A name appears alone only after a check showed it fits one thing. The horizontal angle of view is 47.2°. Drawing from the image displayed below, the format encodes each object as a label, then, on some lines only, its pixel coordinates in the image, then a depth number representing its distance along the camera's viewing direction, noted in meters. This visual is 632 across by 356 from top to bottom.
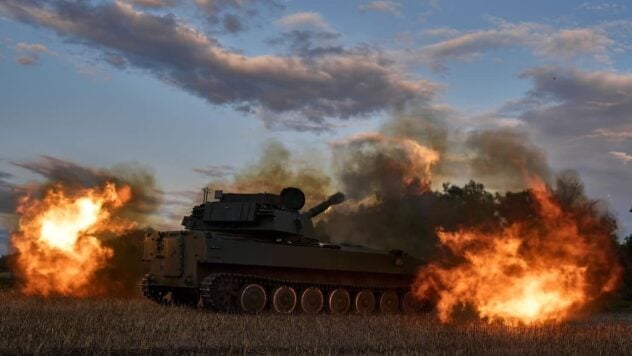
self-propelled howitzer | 21.73
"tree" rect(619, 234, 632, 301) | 35.28
